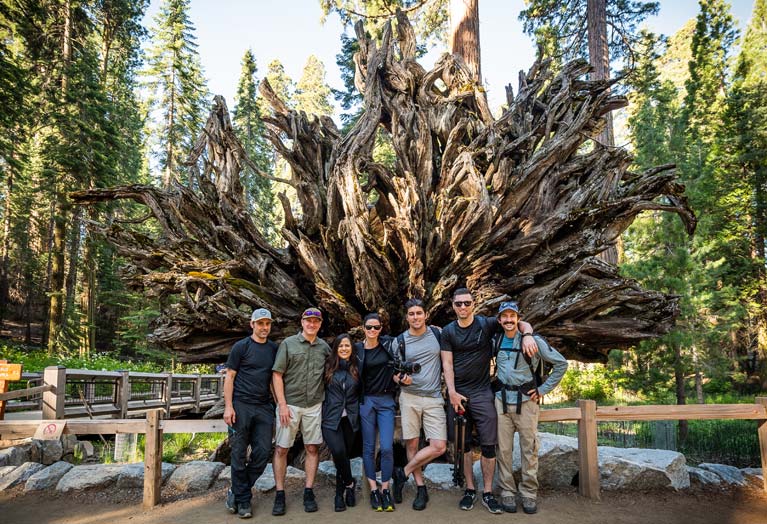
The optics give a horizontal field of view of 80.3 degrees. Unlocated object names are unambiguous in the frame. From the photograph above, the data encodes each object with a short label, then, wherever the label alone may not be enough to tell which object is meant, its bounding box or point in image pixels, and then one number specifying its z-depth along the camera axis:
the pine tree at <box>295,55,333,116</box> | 37.72
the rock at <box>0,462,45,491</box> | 5.80
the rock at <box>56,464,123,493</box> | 5.62
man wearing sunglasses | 4.65
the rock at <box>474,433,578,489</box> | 5.38
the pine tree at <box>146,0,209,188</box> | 26.81
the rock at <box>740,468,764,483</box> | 5.59
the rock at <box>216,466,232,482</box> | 5.78
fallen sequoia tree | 7.26
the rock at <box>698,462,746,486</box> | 5.55
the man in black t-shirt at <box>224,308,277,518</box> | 4.70
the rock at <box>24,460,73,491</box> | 5.73
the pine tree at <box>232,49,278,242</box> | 32.16
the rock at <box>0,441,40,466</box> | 6.40
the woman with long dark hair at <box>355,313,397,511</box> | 4.70
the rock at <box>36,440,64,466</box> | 6.96
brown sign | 7.06
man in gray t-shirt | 4.72
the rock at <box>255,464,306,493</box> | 5.37
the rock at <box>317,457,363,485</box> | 5.45
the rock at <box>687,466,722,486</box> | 5.54
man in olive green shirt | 4.71
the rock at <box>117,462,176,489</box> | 5.68
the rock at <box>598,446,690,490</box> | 5.29
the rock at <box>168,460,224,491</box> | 5.58
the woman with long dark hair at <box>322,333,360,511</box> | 4.79
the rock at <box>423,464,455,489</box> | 5.30
